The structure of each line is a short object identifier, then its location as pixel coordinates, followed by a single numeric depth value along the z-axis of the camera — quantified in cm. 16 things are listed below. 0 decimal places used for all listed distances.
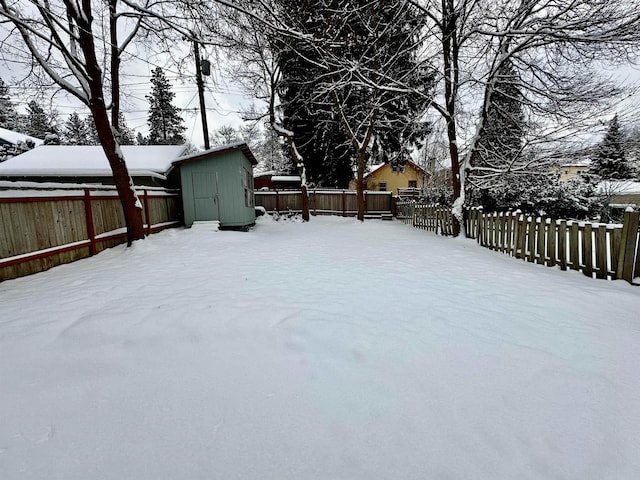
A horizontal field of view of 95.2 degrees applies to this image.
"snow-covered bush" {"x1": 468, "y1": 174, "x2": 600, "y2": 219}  912
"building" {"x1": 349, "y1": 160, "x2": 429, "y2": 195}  2800
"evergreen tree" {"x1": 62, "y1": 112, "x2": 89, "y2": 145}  3431
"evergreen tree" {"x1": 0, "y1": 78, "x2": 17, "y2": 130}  2674
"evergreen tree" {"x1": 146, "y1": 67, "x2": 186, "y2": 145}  2981
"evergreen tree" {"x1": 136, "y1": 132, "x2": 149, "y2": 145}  3822
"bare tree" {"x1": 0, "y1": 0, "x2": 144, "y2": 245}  583
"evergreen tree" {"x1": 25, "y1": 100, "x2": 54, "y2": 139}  3062
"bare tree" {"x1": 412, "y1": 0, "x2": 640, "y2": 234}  596
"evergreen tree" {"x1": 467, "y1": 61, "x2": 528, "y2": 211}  783
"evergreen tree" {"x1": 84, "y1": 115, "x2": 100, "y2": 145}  3508
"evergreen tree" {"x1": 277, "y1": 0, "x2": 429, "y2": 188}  756
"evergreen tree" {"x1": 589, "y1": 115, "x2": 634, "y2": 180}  645
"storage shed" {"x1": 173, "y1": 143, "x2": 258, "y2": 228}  1007
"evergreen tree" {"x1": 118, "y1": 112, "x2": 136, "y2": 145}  3364
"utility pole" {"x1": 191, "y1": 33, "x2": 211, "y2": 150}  1428
